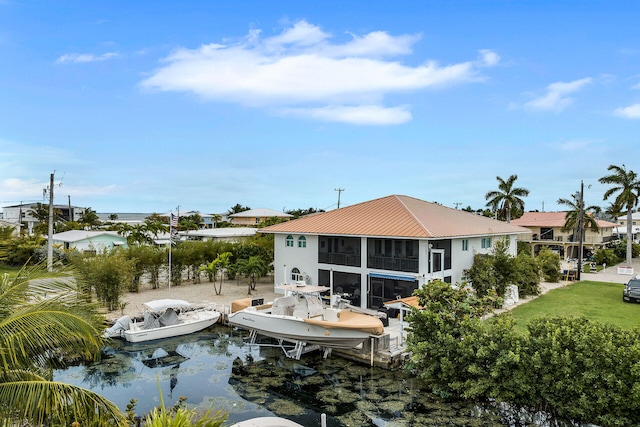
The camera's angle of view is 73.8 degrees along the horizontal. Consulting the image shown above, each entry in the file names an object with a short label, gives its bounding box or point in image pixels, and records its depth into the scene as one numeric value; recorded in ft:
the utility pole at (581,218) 104.98
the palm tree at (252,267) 86.69
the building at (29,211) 215.72
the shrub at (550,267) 102.78
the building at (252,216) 263.90
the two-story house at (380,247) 67.05
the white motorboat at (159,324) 57.67
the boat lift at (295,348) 51.65
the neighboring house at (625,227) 184.63
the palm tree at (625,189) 118.73
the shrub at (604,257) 137.39
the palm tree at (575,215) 124.87
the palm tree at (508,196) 138.72
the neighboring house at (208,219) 273.46
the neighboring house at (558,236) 153.74
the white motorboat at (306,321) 47.78
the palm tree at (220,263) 87.04
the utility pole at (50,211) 81.41
